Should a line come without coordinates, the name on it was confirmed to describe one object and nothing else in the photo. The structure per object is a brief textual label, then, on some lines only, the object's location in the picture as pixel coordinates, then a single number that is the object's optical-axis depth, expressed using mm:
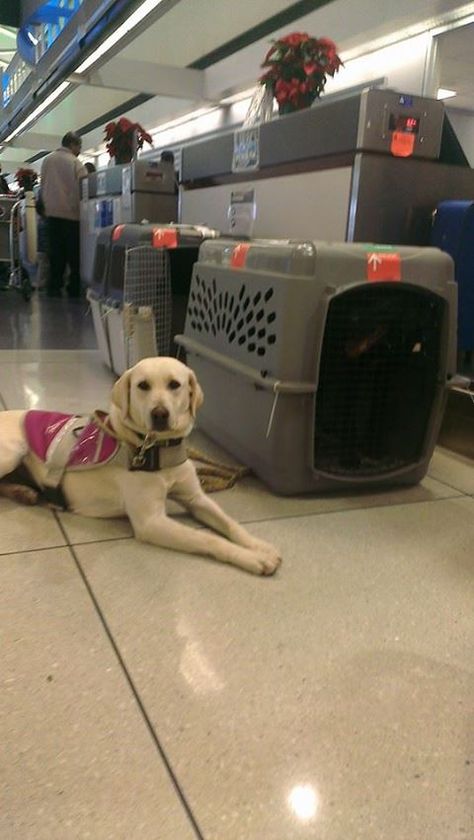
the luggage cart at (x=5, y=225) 8203
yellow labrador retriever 1557
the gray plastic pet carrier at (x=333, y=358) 1737
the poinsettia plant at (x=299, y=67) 3111
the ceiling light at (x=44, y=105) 8372
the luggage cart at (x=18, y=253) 7491
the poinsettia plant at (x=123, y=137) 6254
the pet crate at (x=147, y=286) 2744
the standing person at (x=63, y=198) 7438
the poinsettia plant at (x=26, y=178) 10558
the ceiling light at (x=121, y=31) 4930
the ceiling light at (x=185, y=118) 9750
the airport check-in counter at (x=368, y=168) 2580
